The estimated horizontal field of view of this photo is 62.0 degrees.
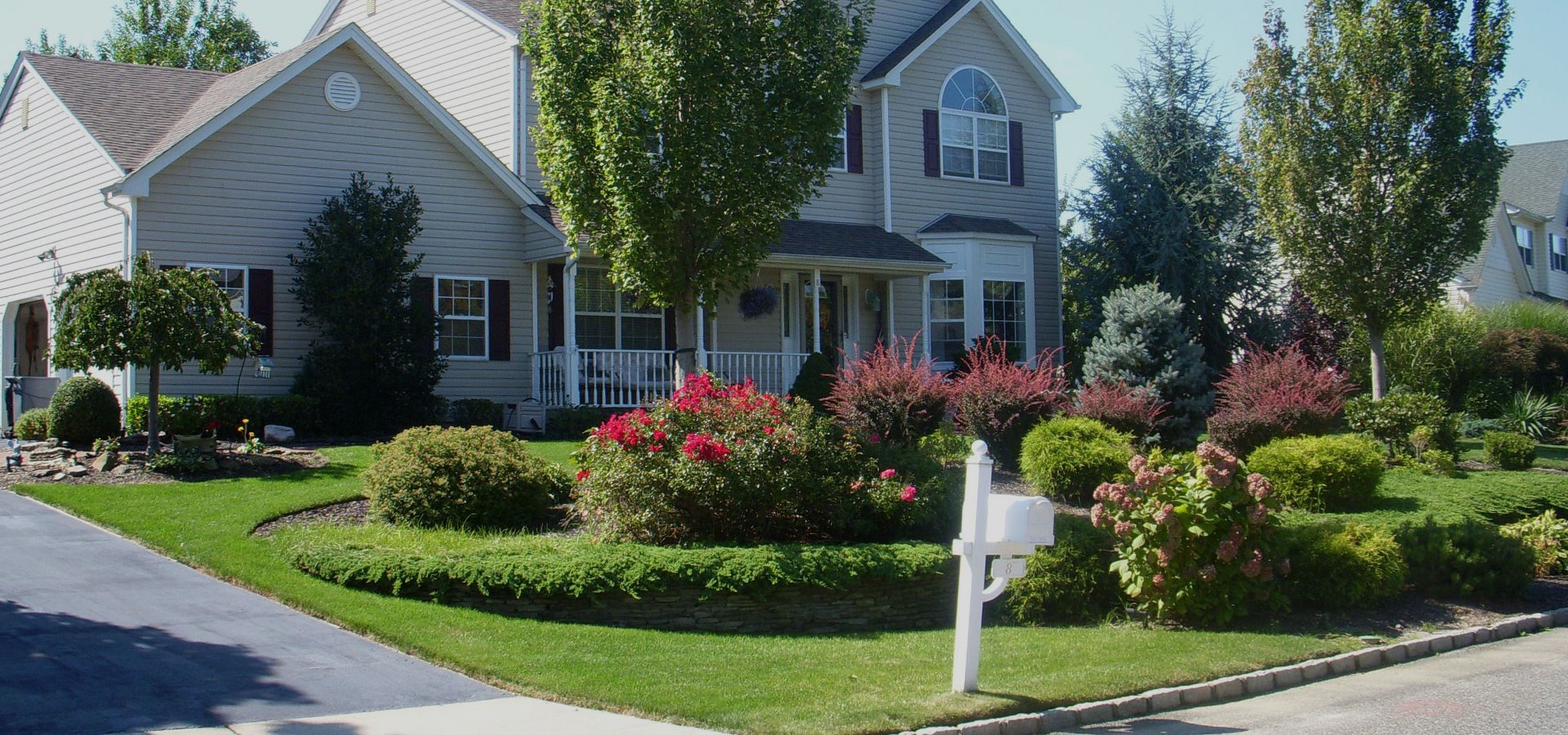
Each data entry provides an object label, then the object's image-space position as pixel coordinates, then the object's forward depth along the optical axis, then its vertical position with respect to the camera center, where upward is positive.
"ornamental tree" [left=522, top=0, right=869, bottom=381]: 13.87 +2.91
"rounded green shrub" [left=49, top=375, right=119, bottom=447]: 16.45 -0.18
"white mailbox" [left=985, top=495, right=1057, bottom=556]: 8.15 -0.85
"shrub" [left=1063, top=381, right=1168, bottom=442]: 16.52 -0.26
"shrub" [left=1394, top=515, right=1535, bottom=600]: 11.93 -1.64
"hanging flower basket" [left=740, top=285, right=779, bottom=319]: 22.25 +1.54
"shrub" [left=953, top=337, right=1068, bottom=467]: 15.94 -0.19
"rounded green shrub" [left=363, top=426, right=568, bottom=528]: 12.40 -0.85
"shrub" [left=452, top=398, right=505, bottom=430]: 19.75 -0.28
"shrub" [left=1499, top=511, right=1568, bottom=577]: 13.48 -1.62
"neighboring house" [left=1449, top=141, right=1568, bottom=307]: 38.84 +4.80
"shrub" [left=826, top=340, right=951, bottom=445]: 15.57 -0.15
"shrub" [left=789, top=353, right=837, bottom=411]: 18.58 +0.15
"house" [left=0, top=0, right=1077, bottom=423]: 18.94 +3.26
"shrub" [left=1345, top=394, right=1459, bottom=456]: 18.05 -0.50
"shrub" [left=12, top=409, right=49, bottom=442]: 17.00 -0.37
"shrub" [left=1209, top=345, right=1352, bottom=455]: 16.34 -0.22
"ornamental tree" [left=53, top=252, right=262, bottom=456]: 14.41 +0.82
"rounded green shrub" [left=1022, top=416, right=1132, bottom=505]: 14.33 -0.77
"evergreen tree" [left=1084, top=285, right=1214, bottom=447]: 18.31 +0.47
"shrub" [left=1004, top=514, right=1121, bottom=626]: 11.07 -1.68
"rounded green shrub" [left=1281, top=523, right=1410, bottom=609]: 11.28 -1.60
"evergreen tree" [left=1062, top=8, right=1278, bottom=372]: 25.50 +3.35
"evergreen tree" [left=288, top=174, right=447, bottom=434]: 18.55 +1.12
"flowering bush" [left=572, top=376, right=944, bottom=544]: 11.27 -0.77
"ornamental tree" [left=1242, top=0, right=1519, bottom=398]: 19.12 +3.61
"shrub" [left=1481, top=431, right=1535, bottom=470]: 18.38 -0.93
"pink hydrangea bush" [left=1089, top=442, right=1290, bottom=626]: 10.64 -1.24
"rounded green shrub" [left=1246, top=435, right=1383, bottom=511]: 14.33 -0.97
